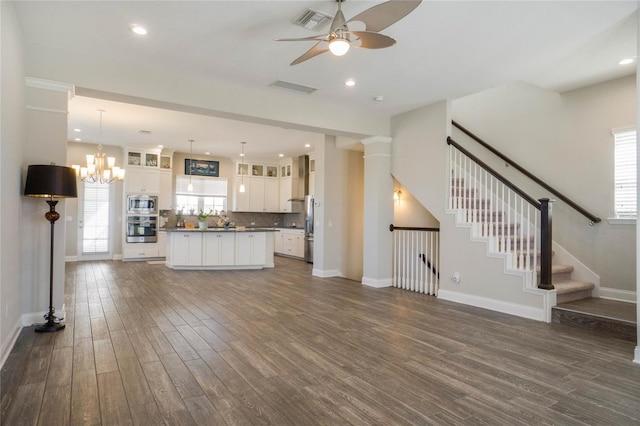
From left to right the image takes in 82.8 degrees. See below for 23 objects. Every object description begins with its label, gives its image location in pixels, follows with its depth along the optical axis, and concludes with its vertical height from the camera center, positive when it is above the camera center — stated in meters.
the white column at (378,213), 6.48 +0.05
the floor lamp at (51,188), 3.53 +0.25
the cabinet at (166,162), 10.38 +1.50
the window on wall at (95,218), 9.58 -0.12
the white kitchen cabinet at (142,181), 9.66 +0.89
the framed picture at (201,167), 11.08 +1.46
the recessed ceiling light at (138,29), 3.52 +1.82
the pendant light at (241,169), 11.46 +1.45
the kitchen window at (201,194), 11.06 +0.62
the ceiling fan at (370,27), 2.55 +1.45
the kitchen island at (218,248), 8.10 -0.77
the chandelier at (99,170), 7.24 +0.92
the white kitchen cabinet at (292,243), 10.80 -0.85
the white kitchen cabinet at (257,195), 11.59 +0.63
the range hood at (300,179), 10.94 +1.11
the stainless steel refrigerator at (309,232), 9.93 -0.46
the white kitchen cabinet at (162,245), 9.91 -0.85
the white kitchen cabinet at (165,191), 10.29 +0.66
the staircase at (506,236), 4.61 -0.28
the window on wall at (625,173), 4.80 +0.60
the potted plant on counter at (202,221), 8.78 -0.17
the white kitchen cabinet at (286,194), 11.66 +0.66
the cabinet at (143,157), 9.74 +1.54
